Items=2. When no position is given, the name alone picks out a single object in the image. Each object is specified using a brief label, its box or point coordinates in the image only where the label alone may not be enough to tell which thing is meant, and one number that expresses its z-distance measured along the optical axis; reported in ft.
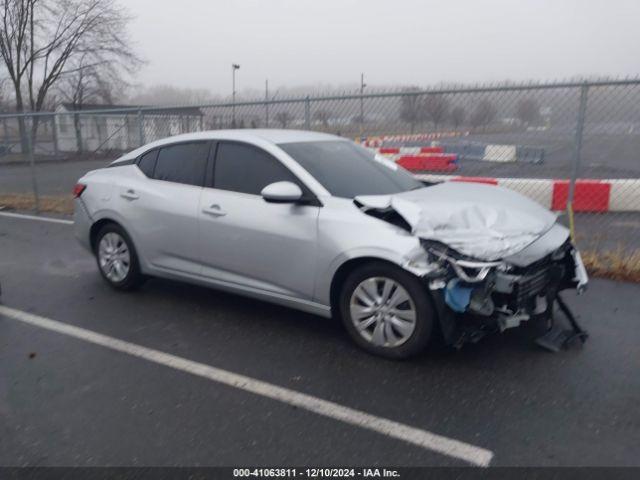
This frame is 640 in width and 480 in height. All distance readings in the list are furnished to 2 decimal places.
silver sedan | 11.55
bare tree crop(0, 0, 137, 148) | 93.91
